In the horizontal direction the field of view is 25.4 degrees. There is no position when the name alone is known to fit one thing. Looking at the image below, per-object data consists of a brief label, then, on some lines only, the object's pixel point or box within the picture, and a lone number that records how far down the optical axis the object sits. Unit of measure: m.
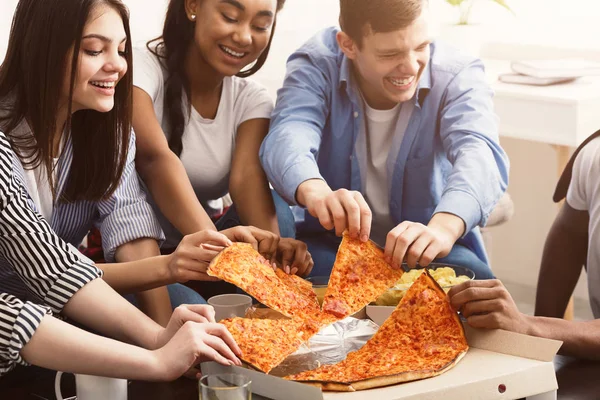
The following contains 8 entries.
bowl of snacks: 2.42
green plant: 4.57
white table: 3.93
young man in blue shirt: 2.77
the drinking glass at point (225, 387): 1.95
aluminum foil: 2.19
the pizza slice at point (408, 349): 2.08
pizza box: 2.04
